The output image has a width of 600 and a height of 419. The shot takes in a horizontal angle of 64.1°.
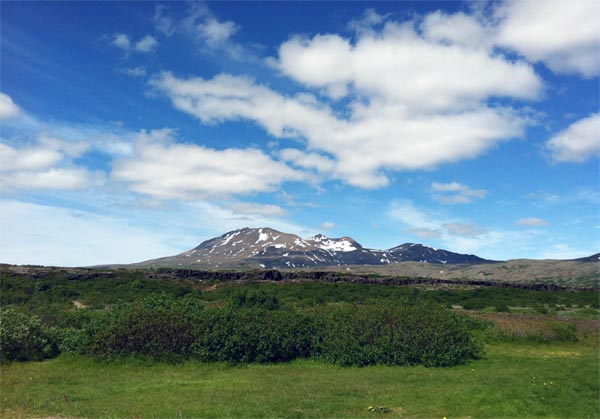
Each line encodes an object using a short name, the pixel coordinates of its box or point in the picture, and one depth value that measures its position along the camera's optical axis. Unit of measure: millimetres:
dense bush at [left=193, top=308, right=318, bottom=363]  21281
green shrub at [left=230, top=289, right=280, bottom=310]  37000
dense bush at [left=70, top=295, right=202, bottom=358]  21094
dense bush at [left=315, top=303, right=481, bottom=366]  21406
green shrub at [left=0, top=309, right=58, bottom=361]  21062
